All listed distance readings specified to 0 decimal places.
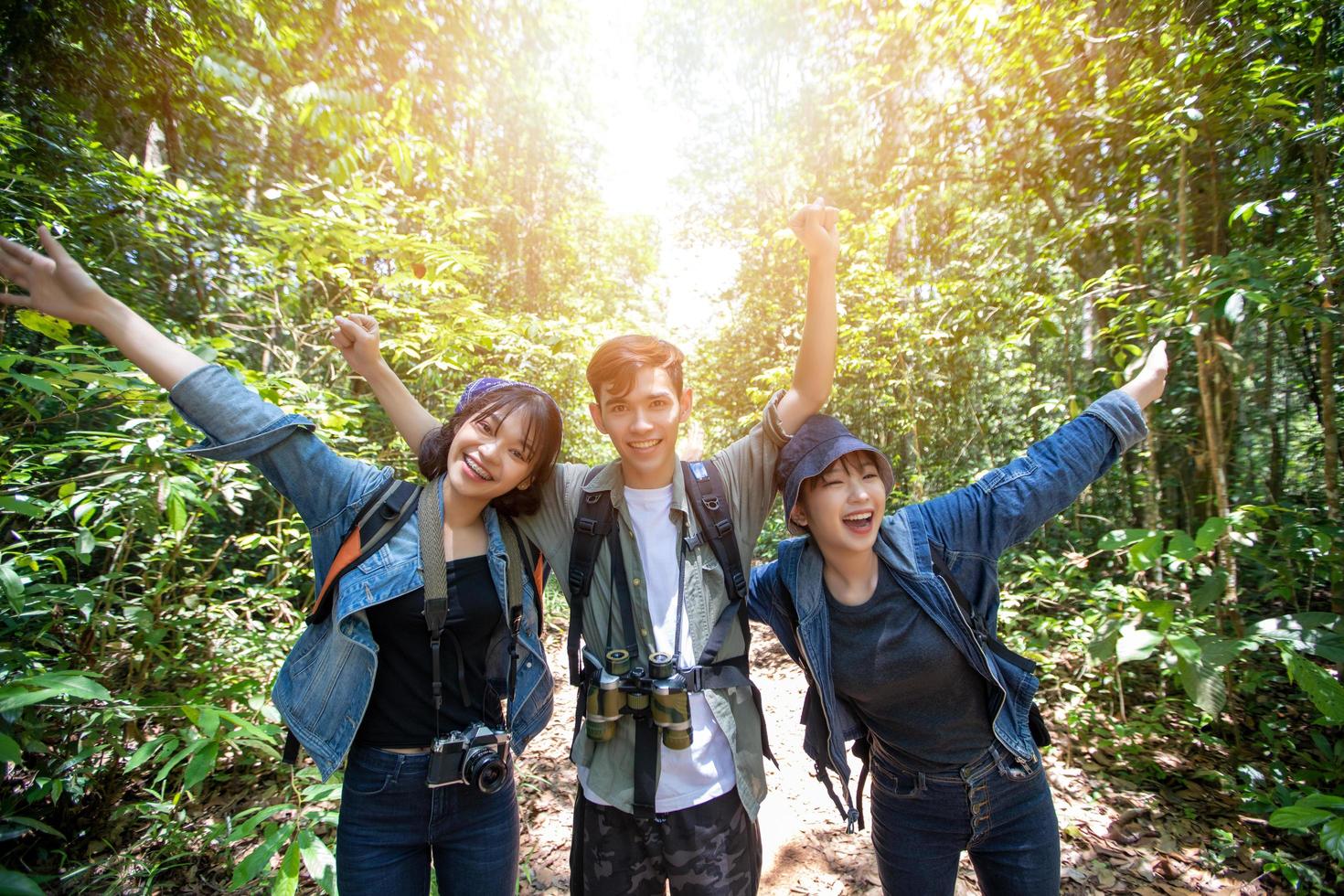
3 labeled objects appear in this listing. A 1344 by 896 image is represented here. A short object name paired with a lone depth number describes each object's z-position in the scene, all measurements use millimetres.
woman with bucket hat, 1513
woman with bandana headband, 1490
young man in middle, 1499
